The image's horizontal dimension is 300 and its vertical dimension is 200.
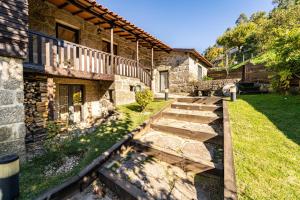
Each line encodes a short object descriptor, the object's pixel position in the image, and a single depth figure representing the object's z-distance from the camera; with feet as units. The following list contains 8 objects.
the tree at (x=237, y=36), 55.40
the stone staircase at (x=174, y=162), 6.44
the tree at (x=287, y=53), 13.86
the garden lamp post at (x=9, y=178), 6.01
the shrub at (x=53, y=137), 9.69
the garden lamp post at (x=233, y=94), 16.15
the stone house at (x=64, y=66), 8.37
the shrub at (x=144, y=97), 16.21
